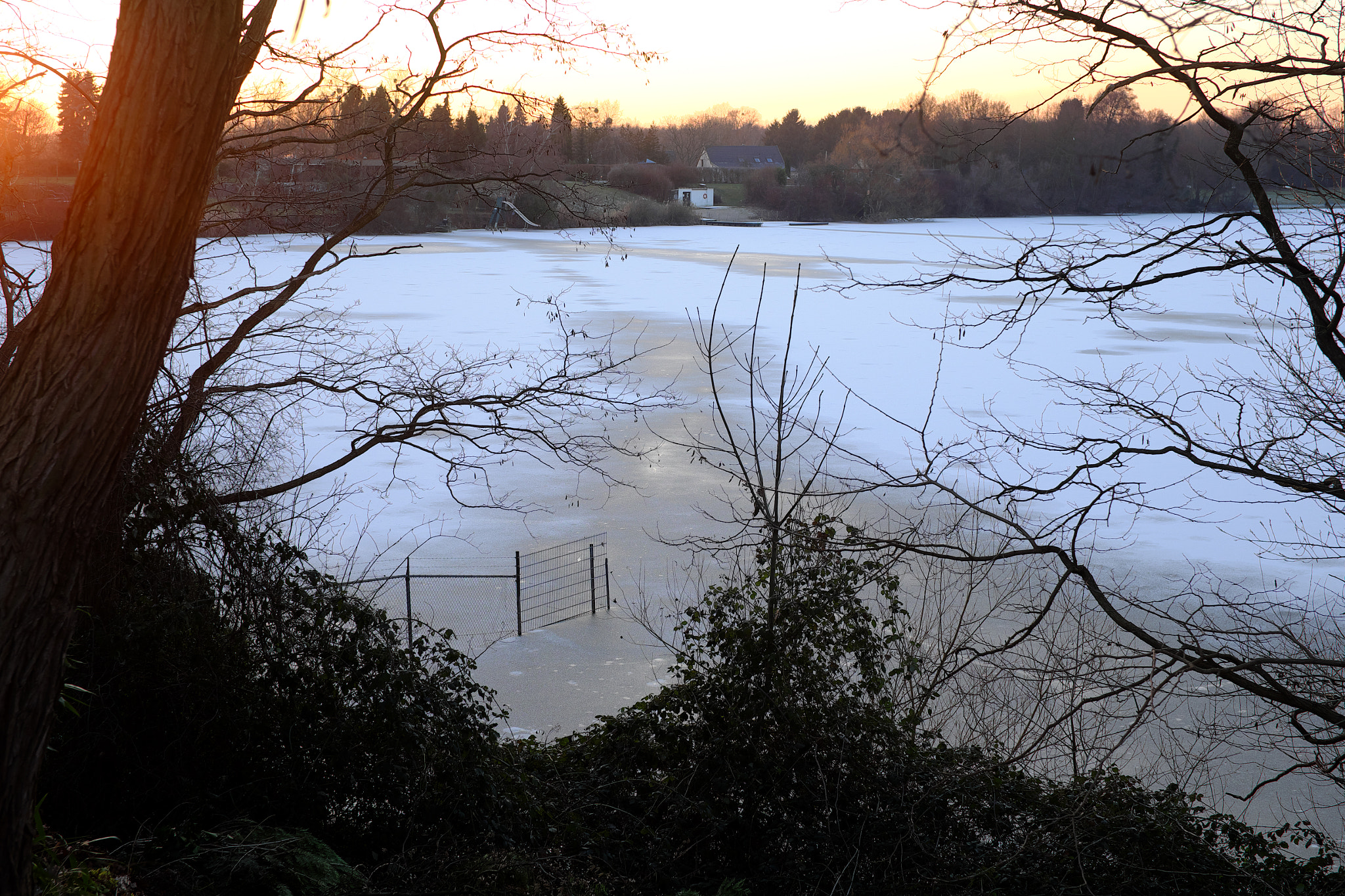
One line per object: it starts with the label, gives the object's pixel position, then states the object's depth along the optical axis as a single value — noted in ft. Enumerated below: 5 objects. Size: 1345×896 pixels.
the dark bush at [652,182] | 210.59
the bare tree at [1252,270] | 14.43
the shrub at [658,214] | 203.31
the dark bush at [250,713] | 16.31
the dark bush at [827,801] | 19.65
